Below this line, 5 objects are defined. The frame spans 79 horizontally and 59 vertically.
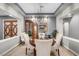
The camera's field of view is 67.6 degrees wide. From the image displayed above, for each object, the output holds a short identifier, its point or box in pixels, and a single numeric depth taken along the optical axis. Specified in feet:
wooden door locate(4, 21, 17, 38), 11.81
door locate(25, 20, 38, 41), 10.29
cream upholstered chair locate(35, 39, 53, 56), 5.65
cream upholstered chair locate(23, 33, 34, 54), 7.21
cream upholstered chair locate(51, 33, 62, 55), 7.39
